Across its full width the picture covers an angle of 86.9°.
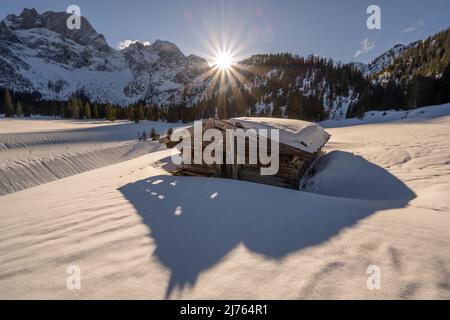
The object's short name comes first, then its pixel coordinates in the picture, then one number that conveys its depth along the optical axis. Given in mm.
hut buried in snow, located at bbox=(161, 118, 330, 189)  8352
